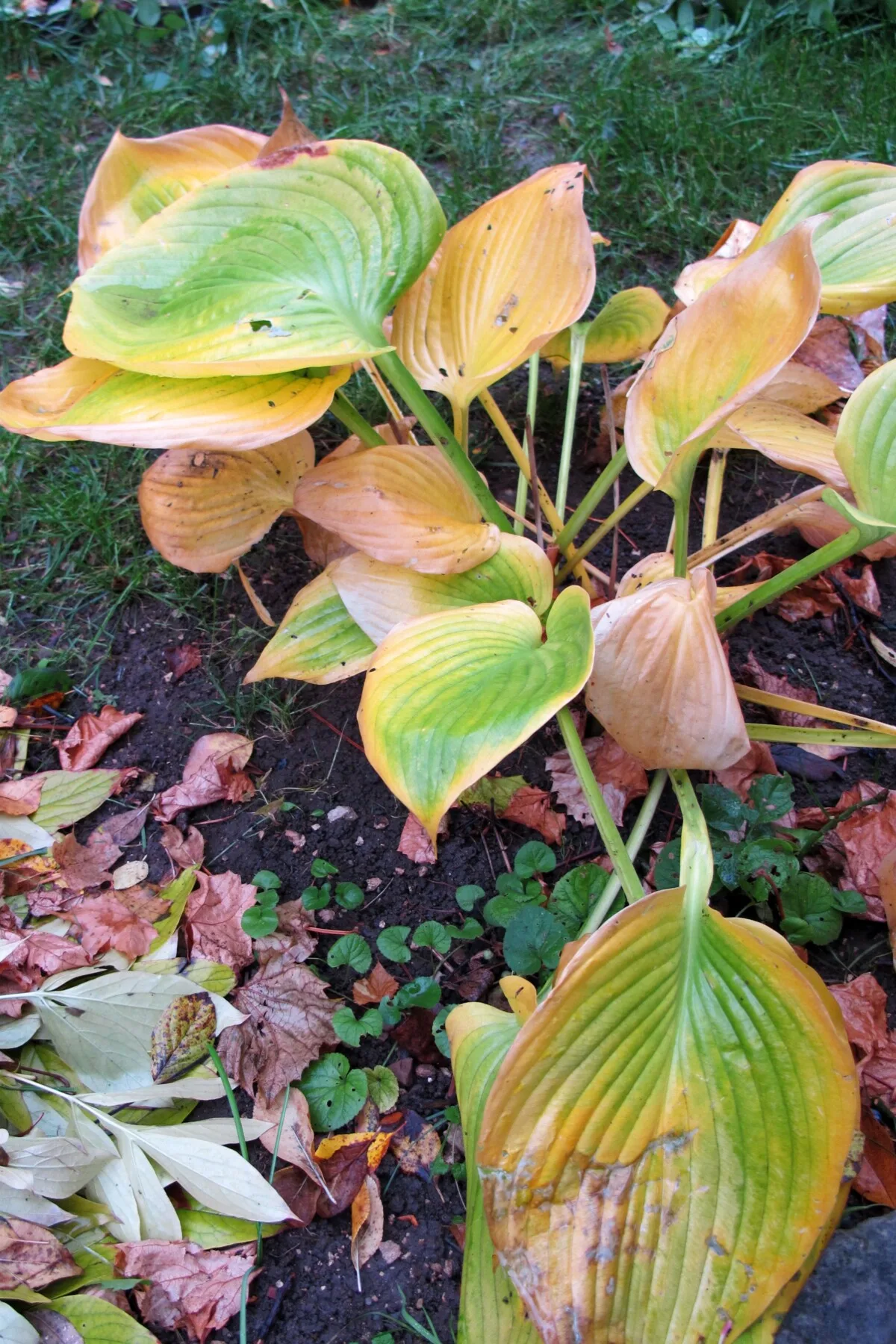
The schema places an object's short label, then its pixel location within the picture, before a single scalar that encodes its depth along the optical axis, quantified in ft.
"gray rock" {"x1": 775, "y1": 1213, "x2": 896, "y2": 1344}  3.29
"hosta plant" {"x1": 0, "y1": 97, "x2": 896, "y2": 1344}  3.28
